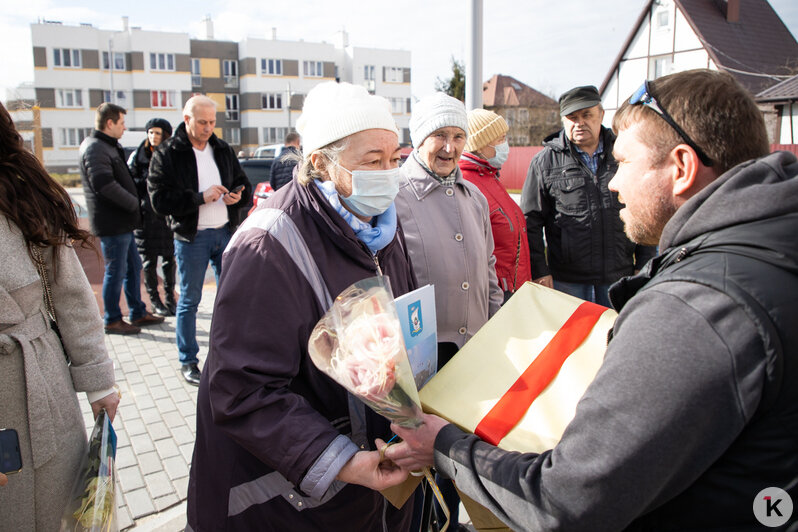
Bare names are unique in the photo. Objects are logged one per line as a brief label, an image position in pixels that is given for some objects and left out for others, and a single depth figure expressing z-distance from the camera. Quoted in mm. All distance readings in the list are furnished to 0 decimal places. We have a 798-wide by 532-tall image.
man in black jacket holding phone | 4789
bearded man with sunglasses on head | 1066
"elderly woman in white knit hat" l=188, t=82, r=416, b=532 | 1582
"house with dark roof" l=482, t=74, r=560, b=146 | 46781
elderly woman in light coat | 2836
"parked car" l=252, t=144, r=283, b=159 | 36150
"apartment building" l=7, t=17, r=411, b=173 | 51750
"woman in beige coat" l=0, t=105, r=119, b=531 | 1831
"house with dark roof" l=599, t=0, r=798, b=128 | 29977
